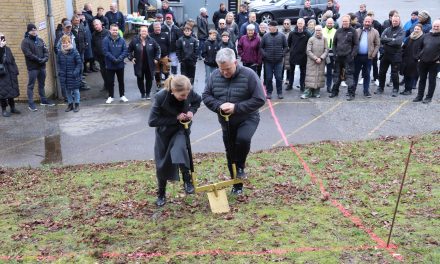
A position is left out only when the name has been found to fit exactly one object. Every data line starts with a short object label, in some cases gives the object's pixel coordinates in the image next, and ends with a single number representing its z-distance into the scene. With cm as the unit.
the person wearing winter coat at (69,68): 1270
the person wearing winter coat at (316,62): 1339
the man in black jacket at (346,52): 1308
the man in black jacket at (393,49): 1351
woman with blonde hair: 652
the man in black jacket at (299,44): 1369
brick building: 1325
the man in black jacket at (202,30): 1838
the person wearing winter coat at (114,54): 1345
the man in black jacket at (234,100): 677
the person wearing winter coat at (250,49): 1367
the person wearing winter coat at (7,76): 1224
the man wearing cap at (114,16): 1812
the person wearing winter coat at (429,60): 1266
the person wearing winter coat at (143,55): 1373
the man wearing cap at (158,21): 1531
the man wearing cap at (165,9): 1966
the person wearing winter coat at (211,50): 1398
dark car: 2633
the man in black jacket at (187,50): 1424
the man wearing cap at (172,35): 1525
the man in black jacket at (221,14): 2016
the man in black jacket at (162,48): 1459
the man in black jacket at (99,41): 1483
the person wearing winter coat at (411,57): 1330
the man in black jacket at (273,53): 1349
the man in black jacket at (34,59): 1276
